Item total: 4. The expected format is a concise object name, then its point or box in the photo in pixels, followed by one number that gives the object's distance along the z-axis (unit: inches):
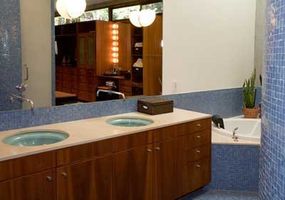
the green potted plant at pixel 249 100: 165.5
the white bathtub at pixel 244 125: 159.3
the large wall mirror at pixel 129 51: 99.3
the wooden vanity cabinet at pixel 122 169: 73.3
